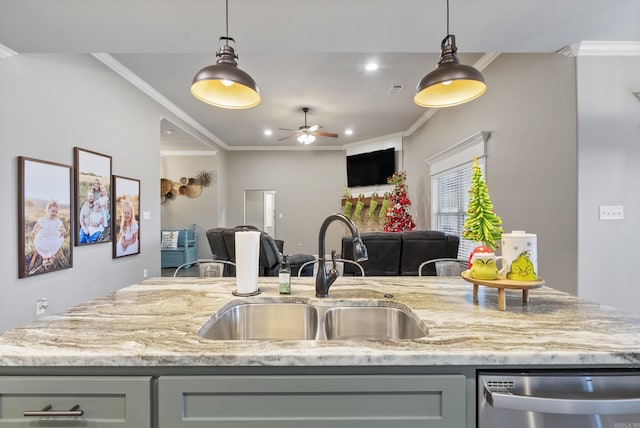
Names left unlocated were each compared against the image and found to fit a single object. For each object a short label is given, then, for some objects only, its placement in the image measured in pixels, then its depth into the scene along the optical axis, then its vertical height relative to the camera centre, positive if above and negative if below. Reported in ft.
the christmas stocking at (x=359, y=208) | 22.66 +0.24
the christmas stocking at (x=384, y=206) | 20.59 +0.35
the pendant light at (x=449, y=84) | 4.39 +2.03
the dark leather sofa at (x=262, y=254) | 12.25 -1.85
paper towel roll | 4.42 -0.74
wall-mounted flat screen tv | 21.95 +3.31
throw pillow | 21.88 -2.00
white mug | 3.70 -0.57
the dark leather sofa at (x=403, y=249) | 11.41 -1.43
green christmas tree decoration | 4.44 -0.10
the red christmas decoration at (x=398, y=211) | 18.31 +0.01
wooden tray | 3.59 -0.88
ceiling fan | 15.81 +4.14
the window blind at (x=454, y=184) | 12.55 +1.38
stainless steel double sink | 4.22 -1.55
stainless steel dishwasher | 2.51 -1.52
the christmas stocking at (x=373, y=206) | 22.09 +0.38
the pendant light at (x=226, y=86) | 4.41 +2.03
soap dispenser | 4.50 -1.04
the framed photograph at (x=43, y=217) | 7.88 -0.16
